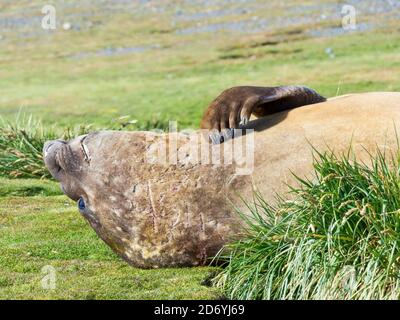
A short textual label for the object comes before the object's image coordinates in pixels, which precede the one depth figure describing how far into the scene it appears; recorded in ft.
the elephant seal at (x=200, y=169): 47.65
